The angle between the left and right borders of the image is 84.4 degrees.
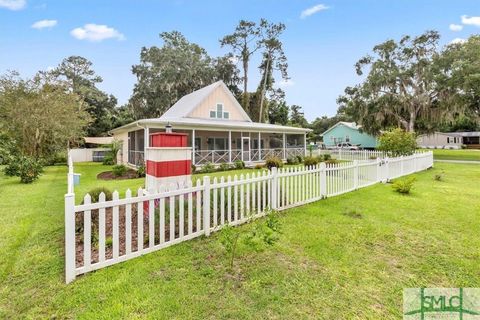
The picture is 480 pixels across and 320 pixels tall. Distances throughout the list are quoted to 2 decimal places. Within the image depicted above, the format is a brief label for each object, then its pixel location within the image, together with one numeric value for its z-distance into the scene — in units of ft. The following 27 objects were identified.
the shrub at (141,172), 43.32
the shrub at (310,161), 56.03
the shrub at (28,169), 34.50
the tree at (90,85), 121.19
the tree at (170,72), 98.12
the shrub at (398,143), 44.23
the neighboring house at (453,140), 152.33
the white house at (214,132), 52.60
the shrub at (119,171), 44.11
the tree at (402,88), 82.02
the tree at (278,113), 130.72
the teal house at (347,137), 134.47
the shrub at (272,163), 53.83
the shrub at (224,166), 51.96
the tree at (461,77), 66.69
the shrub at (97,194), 17.09
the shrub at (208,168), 49.24
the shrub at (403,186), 25.79
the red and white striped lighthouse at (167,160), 15.64
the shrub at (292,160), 63.96
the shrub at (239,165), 54.74
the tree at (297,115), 173.78
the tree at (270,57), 103.24
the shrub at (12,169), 35.34
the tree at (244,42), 103.14
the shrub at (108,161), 68.69
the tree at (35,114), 50.70
